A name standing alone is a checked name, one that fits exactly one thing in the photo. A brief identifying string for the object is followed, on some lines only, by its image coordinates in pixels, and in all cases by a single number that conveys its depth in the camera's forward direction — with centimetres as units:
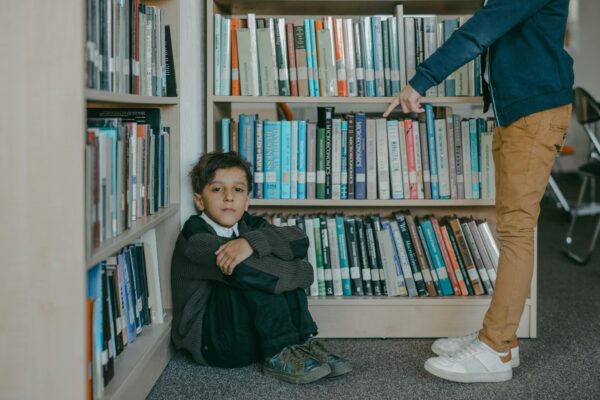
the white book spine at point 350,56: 230
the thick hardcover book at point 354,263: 233
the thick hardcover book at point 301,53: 230
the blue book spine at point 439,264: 234
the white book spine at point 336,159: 232
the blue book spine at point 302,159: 232
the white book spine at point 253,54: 228
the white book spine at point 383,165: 234
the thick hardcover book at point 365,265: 233
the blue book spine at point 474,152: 233
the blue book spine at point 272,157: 231
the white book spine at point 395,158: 233
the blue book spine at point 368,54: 230
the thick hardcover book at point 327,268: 233
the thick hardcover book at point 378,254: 234
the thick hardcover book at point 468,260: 234
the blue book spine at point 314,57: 230
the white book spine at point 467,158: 232
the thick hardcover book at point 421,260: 234
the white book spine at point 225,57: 228
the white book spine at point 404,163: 234
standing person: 184
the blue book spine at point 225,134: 230
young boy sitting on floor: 191
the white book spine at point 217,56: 228
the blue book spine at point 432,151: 232
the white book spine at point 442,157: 232
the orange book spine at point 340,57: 230
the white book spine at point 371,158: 233
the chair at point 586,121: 390
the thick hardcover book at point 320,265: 232
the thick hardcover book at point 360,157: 232
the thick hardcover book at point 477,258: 234
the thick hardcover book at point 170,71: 209
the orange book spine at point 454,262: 234
